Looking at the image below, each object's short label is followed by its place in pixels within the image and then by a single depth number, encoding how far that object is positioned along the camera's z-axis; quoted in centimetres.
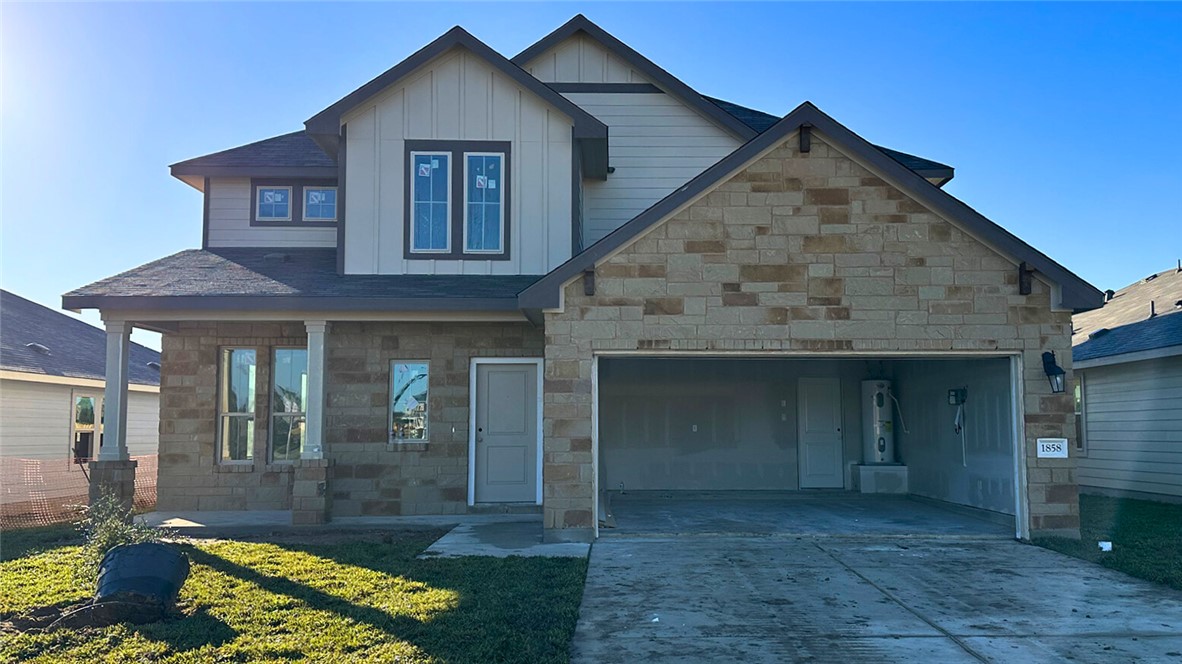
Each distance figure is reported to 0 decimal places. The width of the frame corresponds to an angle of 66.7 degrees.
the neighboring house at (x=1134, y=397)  1428
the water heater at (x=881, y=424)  1498
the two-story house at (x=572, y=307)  985
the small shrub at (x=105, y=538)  774
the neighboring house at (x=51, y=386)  1742
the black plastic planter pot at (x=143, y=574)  646
